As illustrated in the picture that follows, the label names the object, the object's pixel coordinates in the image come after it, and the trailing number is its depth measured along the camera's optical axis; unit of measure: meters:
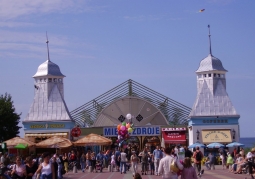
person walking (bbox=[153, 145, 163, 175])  30.36
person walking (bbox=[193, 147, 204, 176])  27.66
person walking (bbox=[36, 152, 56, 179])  15.47
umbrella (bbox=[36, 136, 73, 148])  39.34
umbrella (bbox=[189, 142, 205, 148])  43.70
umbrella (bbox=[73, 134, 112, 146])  40.47
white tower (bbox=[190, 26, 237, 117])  48.72
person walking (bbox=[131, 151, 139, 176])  31.23
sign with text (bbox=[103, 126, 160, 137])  50.38
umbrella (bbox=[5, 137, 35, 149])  40.41
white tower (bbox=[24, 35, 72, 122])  51.41
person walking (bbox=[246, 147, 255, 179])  24.80
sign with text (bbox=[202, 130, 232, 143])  46.25
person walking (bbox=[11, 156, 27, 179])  17.28
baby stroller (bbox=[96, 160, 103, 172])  37.40
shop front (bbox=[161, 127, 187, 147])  50.37
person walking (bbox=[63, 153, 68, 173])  34.55
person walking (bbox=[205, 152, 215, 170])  36.41
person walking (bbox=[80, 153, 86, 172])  38.16
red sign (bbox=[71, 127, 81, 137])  48.97
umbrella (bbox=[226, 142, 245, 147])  43.56
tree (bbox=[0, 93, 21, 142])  57.19
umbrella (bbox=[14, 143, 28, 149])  39.78
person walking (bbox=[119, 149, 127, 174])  33.84
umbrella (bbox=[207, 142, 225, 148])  43.70
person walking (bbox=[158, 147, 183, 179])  14.02
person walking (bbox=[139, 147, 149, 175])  32.24
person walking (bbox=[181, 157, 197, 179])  13.81
